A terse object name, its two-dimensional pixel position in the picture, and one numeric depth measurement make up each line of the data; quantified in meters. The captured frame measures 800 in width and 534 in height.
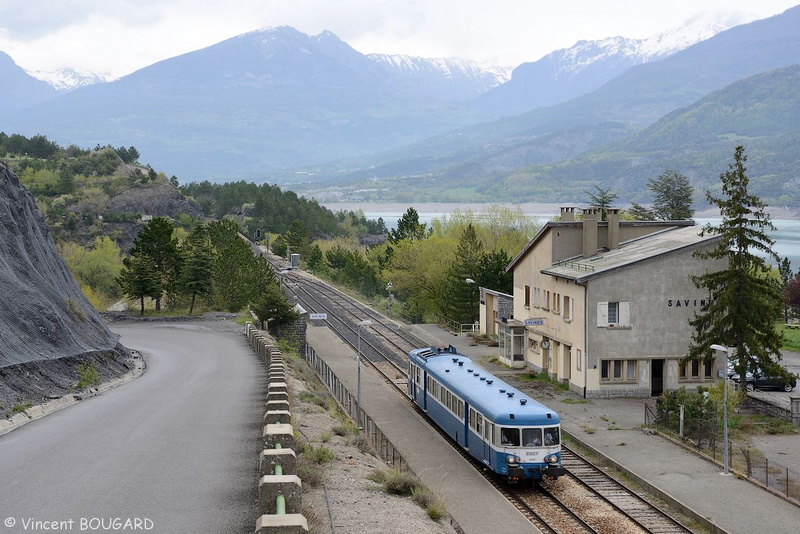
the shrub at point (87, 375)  29.94
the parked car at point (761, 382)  47.31
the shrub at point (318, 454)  19.63
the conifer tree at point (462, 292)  73.94
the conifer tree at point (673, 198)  107.00
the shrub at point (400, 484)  20.56
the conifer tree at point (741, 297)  41.91
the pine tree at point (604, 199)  103.25
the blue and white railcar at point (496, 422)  29.23
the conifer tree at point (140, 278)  70.06
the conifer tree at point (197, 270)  72.00
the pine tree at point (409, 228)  122.75
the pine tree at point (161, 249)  72.62
